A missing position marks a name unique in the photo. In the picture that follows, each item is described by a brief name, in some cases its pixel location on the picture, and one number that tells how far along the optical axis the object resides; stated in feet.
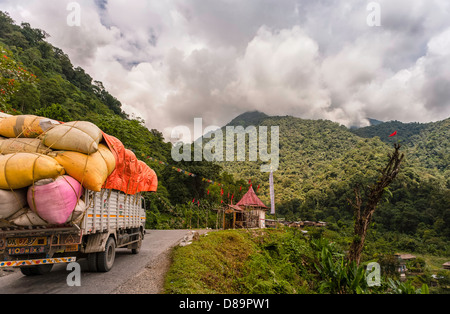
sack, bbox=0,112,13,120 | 18.03
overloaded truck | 14.42
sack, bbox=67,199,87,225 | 16.07
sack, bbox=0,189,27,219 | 14.20
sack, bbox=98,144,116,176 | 18.93
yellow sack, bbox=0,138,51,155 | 15.81
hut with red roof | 80.26
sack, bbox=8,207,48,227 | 14.92
